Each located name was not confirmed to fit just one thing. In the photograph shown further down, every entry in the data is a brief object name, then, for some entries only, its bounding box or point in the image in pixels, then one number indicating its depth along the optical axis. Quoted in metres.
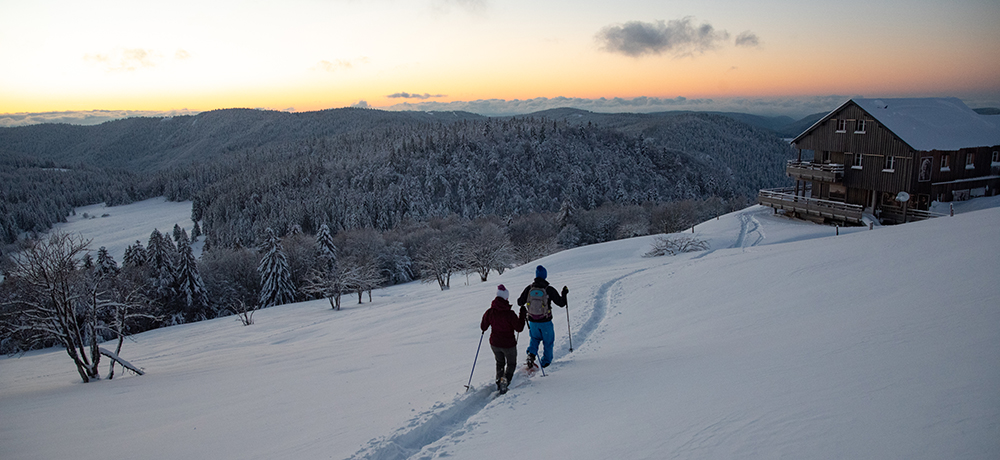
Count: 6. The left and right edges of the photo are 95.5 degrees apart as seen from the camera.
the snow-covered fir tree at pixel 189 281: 54.47
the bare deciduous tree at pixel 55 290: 15.65
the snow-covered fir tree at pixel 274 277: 56.28
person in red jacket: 8.49
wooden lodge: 26.66
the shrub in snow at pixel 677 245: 27.47
